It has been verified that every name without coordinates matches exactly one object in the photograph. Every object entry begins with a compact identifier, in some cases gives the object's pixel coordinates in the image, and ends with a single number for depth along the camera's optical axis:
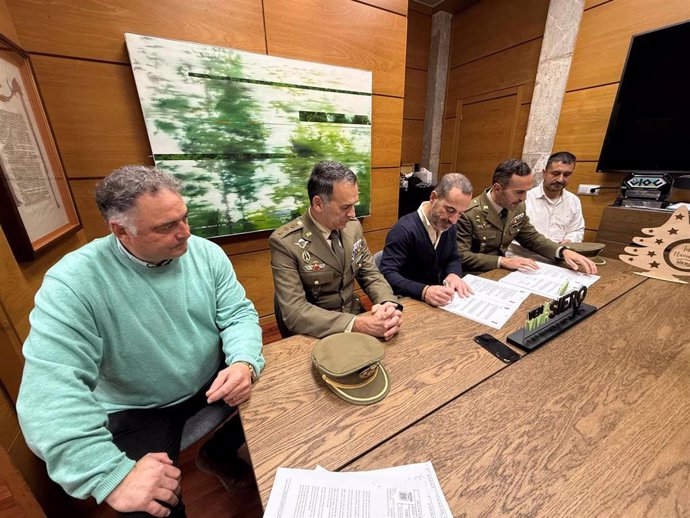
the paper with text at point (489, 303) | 1.16
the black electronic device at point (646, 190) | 2.38
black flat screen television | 2.31
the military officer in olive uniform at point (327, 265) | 1.12
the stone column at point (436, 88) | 4.06
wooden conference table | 0.60
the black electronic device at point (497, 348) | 0.94
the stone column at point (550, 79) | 2.84
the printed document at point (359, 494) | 0.55
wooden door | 3.57
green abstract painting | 1.79
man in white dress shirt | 2.57
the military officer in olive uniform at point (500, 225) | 1.86
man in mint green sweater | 0.69
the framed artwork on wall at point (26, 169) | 1.10
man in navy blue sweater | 1.52
